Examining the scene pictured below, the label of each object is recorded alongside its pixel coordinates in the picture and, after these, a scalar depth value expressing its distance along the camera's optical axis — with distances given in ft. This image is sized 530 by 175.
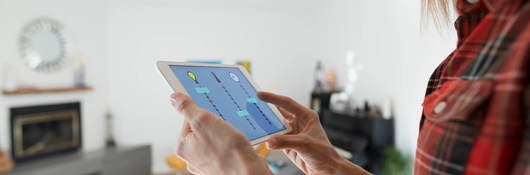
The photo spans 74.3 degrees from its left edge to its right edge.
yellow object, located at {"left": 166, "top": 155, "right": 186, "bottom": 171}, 9.62
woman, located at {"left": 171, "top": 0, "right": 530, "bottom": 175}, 0.98
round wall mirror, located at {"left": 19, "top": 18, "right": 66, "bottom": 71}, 9.12
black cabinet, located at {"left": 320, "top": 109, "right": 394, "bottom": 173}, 7.55
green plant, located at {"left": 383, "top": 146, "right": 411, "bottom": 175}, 6.75
